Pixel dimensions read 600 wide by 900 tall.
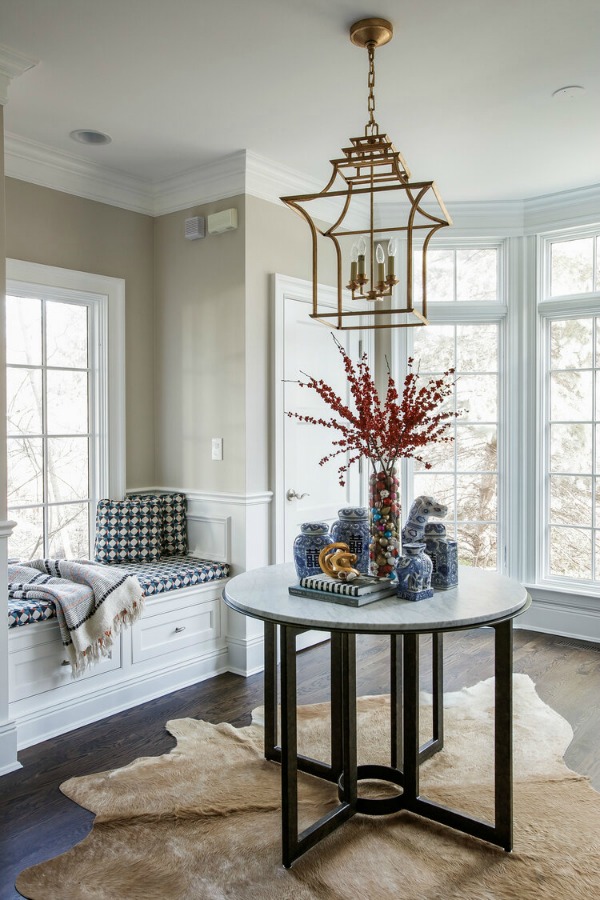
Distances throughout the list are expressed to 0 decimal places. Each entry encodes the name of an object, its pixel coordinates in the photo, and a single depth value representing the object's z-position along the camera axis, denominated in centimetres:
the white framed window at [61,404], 373
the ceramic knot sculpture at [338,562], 221
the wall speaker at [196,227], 403
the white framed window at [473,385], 479
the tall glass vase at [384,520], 229
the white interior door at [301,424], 409
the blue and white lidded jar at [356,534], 234
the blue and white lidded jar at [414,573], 215
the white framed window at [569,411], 450
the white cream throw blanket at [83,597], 304
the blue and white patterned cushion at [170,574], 347
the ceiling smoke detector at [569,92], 311
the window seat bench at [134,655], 297
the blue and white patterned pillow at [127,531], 392
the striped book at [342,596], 208
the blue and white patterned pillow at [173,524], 410
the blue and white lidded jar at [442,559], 230
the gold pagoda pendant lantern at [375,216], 221
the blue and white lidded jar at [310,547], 233
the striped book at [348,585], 211
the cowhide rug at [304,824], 201
